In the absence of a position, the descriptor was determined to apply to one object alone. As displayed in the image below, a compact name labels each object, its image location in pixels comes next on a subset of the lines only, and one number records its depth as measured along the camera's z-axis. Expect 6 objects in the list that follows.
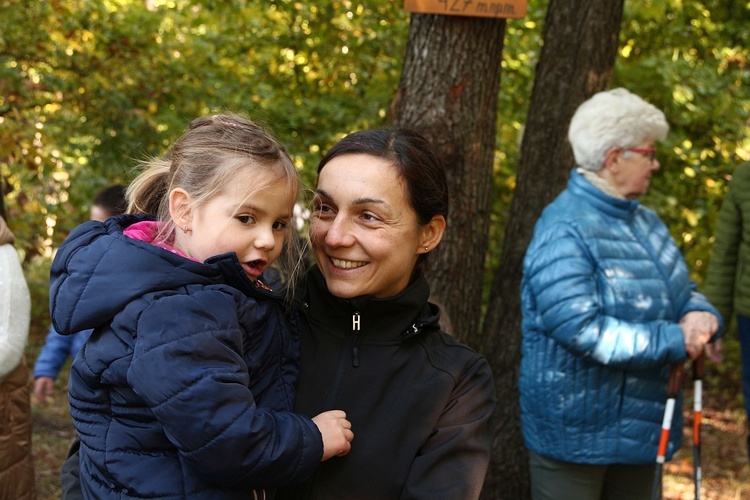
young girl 1.79
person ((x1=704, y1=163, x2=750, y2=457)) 4.70
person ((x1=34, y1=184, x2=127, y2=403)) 4.89
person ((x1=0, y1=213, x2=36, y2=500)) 3.17
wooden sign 3.88
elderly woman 3.50
